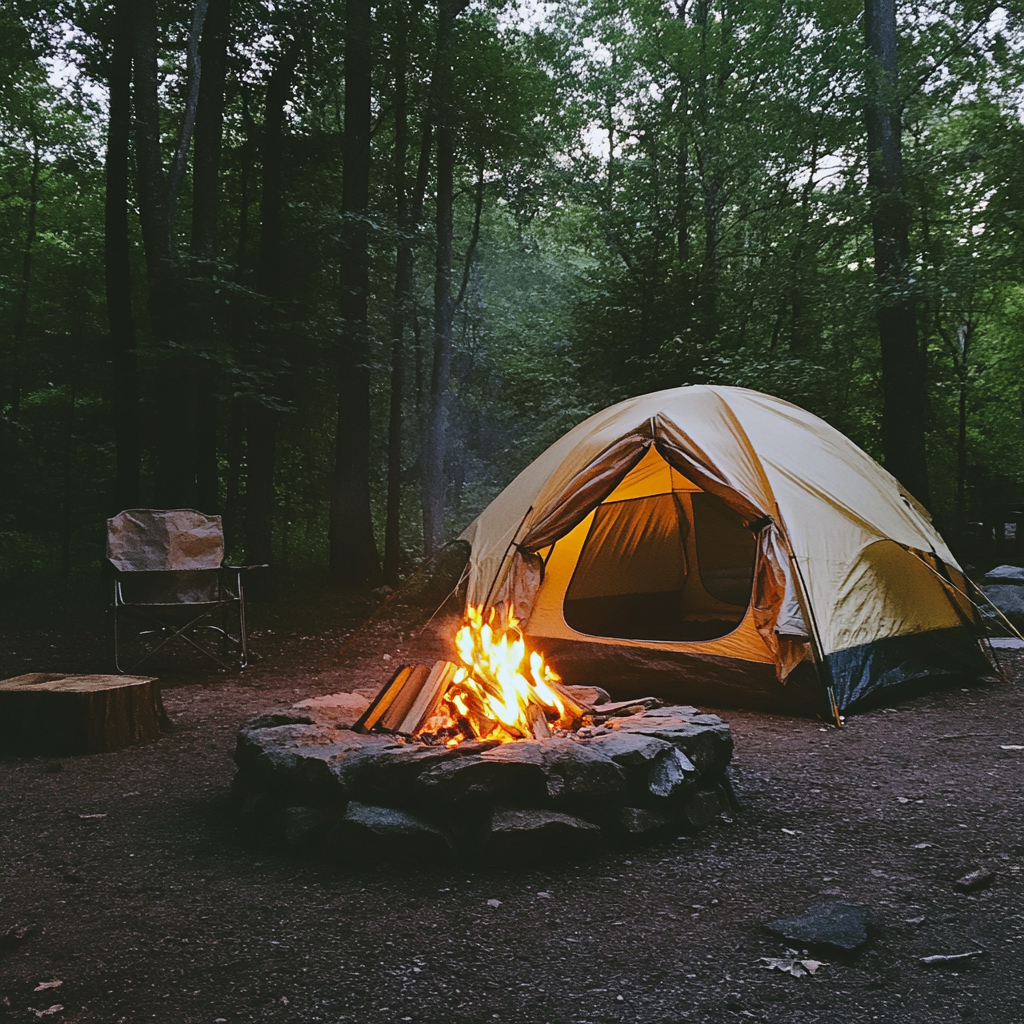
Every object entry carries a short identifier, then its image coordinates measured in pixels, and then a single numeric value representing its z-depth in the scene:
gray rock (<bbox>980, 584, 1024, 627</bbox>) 7.81
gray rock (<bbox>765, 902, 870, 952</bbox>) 2.29
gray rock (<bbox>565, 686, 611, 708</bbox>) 4.23
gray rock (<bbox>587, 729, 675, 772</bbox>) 3.14
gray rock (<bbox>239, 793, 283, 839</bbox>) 3.16
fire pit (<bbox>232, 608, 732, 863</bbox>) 2.93
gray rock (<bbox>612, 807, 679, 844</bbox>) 3.05
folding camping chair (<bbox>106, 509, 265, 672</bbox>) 6.08
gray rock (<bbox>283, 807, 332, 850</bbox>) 3.00
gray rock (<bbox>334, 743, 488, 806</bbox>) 3.01
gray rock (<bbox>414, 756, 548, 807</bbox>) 2.93
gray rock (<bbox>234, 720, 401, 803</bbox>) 3.10
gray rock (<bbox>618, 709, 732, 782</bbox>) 3.34
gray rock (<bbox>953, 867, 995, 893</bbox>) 2.67
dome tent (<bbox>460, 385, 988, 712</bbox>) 5.08
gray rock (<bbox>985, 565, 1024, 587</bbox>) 8.86
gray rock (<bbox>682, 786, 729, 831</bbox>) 3.22
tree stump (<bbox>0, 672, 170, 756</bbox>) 4.36
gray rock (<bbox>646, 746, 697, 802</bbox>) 3.16
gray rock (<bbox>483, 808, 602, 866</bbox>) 2.89
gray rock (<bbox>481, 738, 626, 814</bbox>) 3.00
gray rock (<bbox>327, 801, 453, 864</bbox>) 2.90
